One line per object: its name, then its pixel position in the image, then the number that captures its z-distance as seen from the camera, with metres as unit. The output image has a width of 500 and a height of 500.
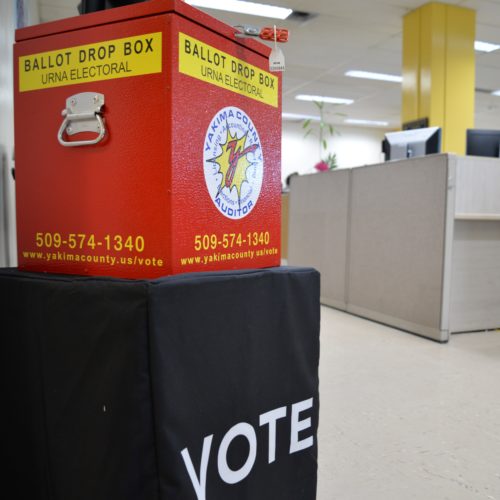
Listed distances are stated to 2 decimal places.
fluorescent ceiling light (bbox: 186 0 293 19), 4.38
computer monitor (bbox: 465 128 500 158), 3.11
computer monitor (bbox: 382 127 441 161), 3.02
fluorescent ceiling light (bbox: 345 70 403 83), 6.71
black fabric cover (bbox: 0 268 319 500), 0.57
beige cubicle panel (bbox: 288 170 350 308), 3.30
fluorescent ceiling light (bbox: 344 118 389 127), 10.12
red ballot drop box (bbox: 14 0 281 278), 0.61
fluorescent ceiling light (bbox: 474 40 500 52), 5.52
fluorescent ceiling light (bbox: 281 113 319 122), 9.56
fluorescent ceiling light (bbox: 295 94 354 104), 8.11
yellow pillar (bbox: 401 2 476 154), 4.64
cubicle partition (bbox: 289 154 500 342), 2.47
